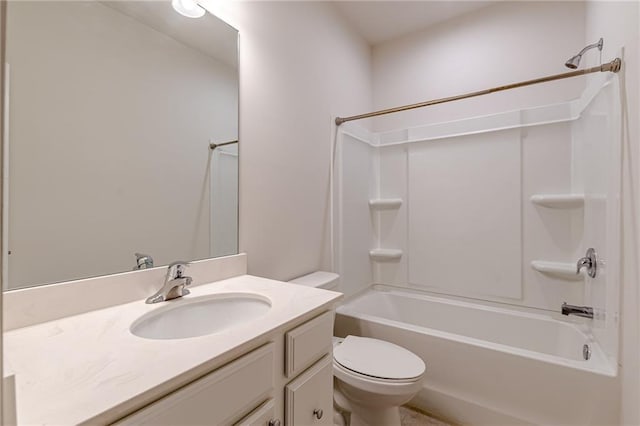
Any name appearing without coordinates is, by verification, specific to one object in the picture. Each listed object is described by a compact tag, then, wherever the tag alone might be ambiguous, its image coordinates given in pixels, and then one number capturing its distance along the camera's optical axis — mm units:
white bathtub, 1274
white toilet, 1252
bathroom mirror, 764
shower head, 1472
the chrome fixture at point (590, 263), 1527
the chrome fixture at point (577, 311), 1497
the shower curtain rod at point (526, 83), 1271
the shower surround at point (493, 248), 1360
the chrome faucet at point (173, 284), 943
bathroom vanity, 466
